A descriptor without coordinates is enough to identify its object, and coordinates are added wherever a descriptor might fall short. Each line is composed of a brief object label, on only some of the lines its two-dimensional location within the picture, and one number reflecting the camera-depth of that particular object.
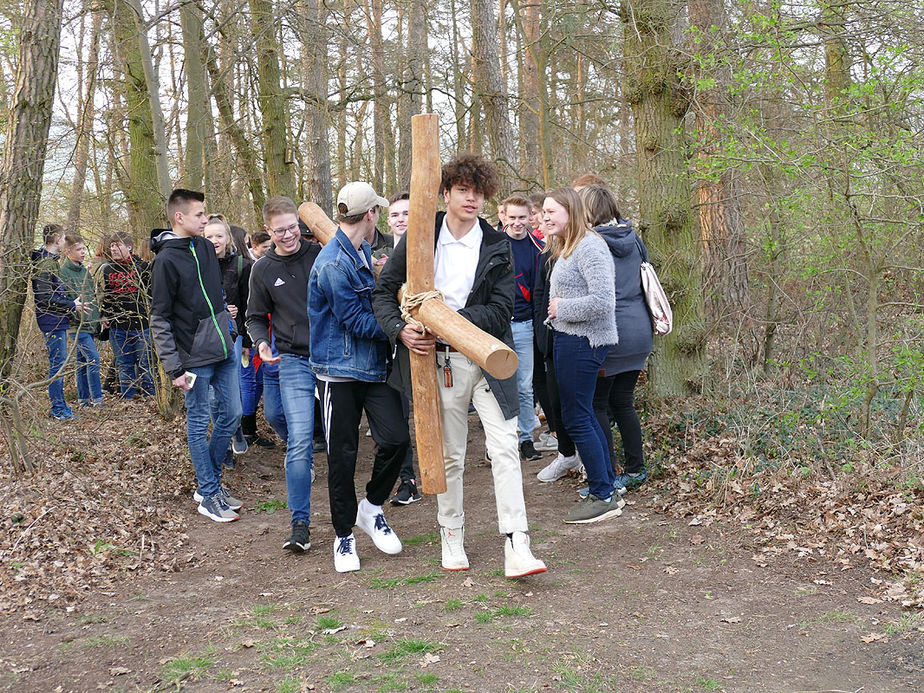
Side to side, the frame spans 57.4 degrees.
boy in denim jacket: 4.98
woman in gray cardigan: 5.52
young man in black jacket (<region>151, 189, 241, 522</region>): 6.03
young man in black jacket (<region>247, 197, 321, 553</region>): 5.56
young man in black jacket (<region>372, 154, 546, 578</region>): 4.59
